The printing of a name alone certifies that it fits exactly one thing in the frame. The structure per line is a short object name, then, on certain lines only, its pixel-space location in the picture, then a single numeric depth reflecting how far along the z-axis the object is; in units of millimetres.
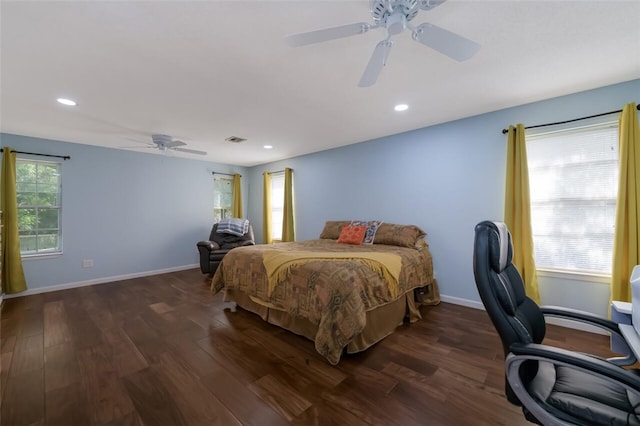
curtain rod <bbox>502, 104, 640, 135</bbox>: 2384
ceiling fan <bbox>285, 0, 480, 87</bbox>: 1293
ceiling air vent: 3975
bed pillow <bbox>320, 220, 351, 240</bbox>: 4125
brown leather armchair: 4559
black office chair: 845
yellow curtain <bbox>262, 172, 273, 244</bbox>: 5734
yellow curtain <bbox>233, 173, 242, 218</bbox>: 6082
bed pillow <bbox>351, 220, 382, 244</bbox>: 3631
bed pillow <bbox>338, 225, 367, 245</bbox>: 3663
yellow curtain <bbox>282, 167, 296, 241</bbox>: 5242
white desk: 1216
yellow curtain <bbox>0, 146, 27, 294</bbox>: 3490
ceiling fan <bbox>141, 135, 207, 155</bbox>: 3721
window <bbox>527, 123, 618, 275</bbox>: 2463
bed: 1968
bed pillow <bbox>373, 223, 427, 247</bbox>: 3326
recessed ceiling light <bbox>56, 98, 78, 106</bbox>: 2588
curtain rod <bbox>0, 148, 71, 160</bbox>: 3666
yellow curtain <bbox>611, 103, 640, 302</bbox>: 2236
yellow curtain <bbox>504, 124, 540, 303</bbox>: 2695
